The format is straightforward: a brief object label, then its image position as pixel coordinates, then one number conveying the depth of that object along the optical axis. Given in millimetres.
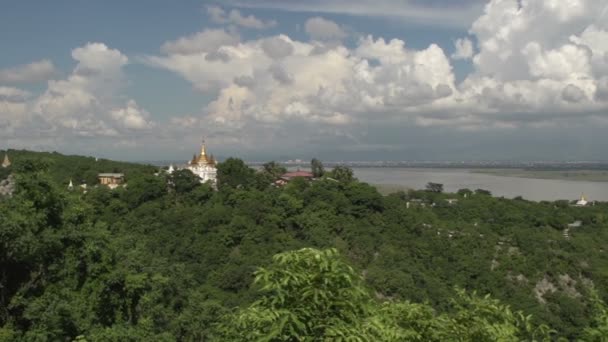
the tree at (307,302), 4938
